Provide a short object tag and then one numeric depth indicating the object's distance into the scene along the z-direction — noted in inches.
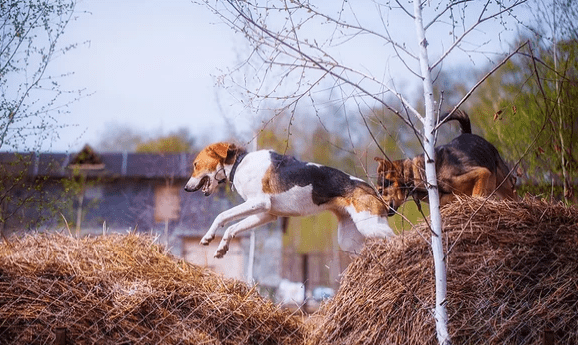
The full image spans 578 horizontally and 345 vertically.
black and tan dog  319.6
